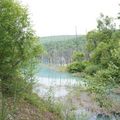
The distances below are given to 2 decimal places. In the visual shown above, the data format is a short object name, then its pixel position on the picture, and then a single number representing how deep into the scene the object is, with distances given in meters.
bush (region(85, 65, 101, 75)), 18.13
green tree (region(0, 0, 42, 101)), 3.94
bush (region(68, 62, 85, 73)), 21.45
